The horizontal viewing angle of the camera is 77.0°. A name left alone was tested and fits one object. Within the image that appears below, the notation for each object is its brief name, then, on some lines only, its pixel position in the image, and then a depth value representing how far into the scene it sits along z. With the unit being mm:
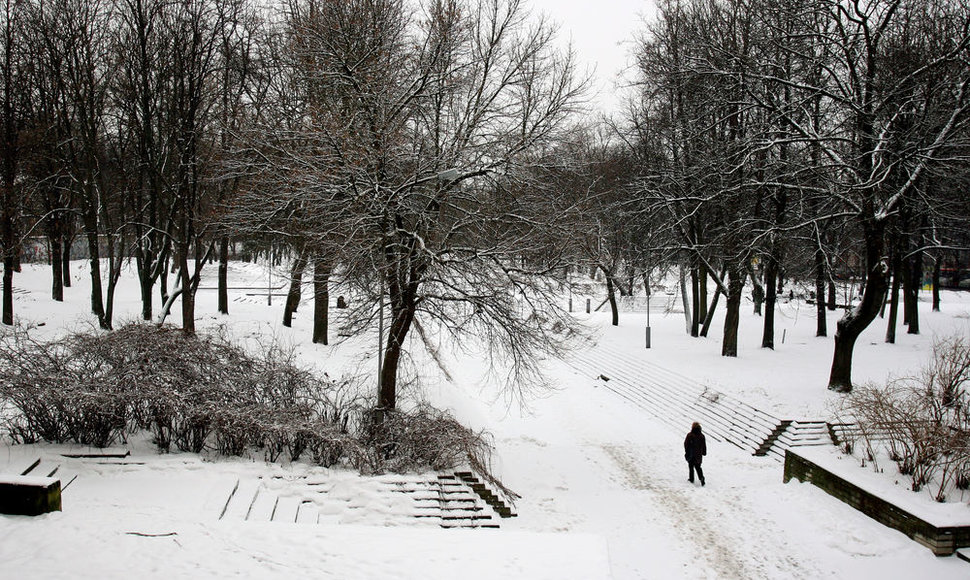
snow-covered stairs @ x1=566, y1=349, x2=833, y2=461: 14586
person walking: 12797
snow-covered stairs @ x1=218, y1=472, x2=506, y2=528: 9016
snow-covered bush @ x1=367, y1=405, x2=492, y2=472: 11328
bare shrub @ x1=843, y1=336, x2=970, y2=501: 10375
